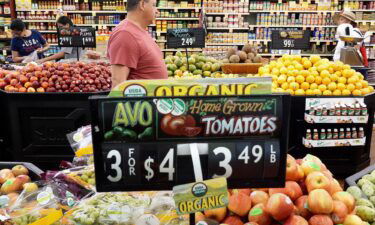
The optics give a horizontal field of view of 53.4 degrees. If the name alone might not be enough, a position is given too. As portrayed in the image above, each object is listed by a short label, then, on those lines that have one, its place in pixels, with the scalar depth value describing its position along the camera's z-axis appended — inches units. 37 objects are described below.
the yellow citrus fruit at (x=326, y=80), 130.0
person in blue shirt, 226.9
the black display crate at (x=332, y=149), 130.5
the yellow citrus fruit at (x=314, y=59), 142.1
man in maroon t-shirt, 91.1
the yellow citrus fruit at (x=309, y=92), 128.8
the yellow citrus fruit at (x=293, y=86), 130.1
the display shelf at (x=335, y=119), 126.3
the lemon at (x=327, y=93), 128.4
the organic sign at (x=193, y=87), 43.3
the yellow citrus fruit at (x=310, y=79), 130.3
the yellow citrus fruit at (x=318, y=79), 130.9
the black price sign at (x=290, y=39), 180.9
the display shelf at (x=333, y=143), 128.5
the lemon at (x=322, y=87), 129.1
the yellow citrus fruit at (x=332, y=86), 129.0
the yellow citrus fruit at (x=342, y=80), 130.6
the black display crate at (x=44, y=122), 121.6
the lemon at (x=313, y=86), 129.6
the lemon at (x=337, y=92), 128.7
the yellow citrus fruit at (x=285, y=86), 131.3
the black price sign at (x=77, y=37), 196.2
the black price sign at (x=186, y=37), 171.6
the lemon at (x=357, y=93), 128.4
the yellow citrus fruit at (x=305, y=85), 130.1
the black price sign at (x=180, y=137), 42.9
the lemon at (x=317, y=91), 128.2
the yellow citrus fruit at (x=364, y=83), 133.4
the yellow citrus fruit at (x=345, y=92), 128.4
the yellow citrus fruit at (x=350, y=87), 128.8
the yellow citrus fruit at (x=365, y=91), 130.4
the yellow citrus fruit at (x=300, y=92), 128.7
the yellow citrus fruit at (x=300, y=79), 131.2
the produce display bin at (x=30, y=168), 71.6
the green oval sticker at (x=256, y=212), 52.4
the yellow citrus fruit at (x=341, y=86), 129.1
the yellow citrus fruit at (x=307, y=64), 140.2
